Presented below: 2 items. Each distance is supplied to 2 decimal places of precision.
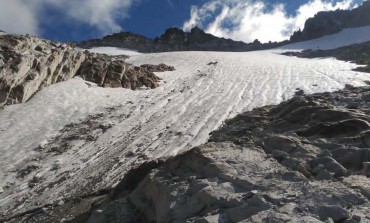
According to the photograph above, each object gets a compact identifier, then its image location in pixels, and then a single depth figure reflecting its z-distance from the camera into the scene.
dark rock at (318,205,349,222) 5.05
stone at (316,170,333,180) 6.25
